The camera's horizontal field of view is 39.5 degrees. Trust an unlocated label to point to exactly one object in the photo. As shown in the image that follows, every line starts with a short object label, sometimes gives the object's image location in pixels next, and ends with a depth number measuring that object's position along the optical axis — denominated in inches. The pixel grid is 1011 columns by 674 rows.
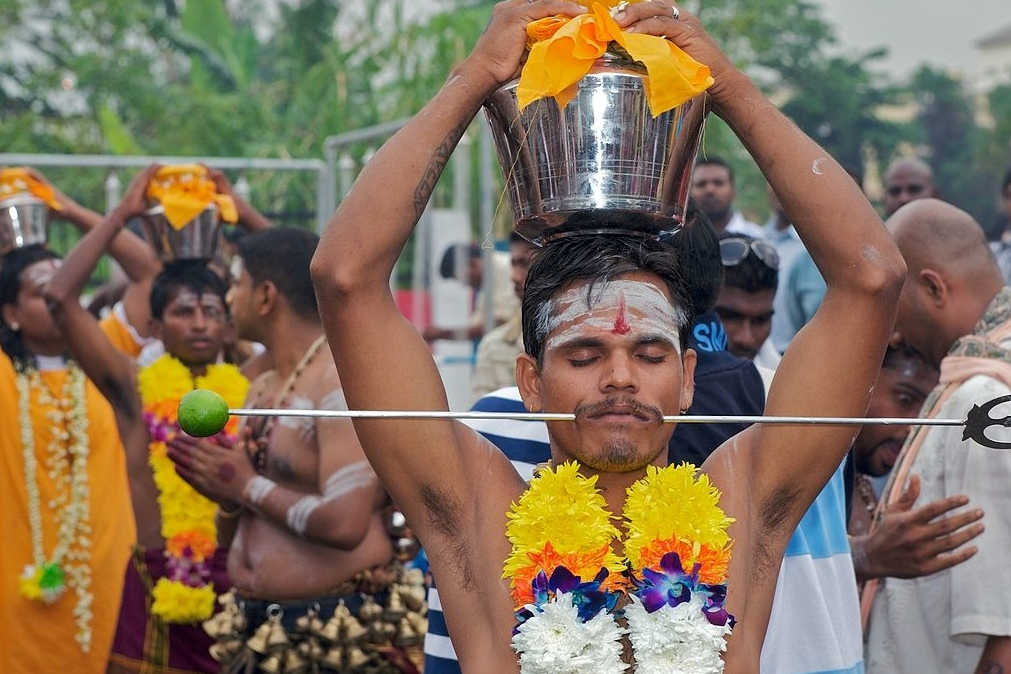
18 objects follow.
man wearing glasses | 183.3
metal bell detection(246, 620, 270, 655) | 200.8
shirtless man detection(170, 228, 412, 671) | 193.5
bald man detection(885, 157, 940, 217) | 354.3
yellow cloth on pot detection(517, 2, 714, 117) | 112.7
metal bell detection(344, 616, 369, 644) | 201.5
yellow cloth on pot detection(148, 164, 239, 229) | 259.3
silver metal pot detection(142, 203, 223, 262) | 261.9
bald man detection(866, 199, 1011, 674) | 154.1
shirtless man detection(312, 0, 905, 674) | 117.3
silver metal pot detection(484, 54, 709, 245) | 115.0
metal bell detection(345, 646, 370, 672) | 203.6
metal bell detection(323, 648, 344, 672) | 202.4
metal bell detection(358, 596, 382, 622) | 204.1
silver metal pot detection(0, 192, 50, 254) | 280.1
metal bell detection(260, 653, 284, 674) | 201.6
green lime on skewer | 107.2
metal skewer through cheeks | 107.2
